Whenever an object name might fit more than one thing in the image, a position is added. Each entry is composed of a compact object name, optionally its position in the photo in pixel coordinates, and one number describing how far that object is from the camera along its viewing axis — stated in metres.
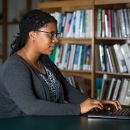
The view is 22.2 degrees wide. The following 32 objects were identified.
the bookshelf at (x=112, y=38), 3.45
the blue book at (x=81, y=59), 3.71
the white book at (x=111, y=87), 3.57
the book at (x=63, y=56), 3.82
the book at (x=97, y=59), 3.60
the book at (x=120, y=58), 3.48
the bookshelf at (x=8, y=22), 4.73
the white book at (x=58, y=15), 3.85
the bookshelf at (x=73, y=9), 3.63
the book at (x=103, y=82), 3.59
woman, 1.78
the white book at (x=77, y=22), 3.70
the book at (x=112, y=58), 3.54
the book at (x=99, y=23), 3.55
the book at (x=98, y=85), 3.63
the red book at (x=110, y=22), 3.52
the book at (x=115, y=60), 3.53
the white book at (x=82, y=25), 3.67
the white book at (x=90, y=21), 3.61
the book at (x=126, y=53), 3.45
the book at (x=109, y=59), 3.55
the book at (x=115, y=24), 3.50
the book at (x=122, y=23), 3.46
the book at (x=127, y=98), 3.48
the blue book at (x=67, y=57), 3.80
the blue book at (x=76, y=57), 3.74
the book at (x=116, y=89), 3.56
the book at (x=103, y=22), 3.54
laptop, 1.75
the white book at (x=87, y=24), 3.64
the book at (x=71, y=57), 3.77
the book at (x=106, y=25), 3.54
